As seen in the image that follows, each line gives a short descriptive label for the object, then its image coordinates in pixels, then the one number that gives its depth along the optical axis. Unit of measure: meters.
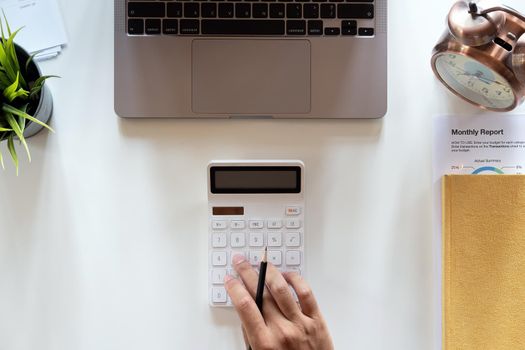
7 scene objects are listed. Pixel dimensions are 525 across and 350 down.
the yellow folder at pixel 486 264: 0.55
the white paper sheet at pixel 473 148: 0.57
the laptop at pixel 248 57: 0.55
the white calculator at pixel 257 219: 0.55
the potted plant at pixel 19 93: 0.48
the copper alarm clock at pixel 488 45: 0.44
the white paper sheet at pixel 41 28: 0.57
